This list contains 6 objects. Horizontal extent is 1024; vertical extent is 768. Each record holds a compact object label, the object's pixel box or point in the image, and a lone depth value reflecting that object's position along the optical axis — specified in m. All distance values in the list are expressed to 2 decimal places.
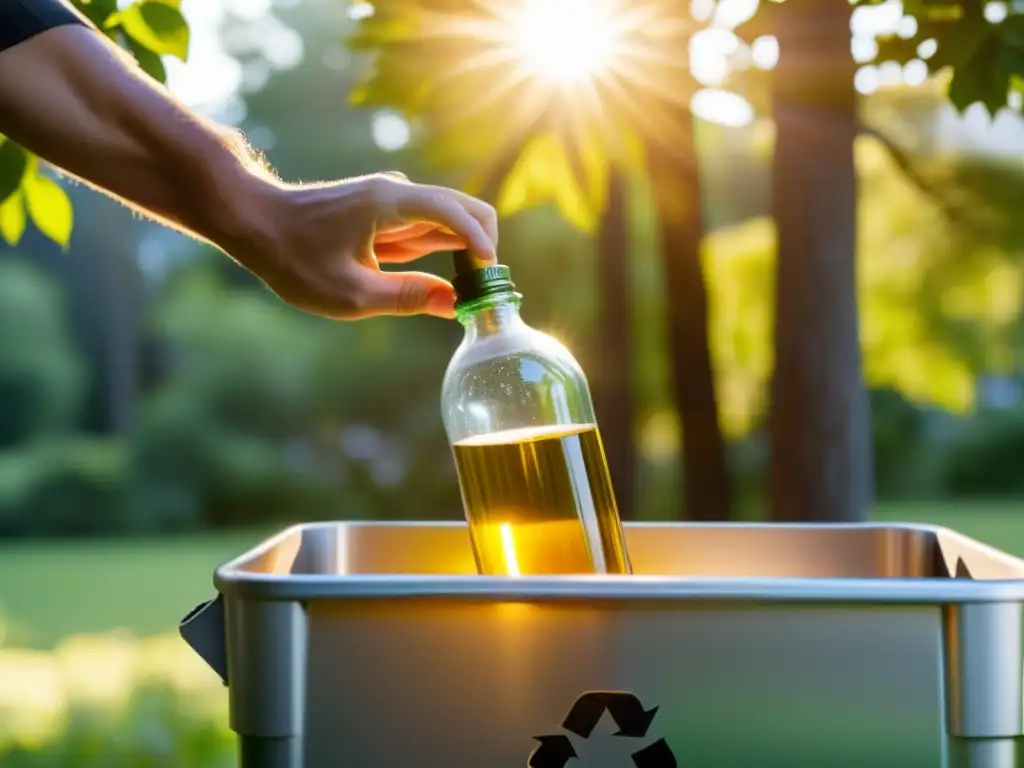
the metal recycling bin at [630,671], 0.70
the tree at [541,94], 2.05
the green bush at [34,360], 12.33
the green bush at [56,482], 12.95
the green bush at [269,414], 13.12
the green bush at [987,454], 12.86
